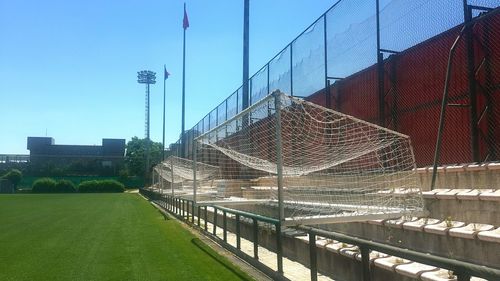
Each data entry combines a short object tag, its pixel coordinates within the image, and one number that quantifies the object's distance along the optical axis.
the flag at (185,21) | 36.25
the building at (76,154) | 101.19
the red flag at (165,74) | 54.63
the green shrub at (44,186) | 66.19
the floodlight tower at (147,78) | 82.67
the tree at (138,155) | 103.49
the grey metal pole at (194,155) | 14.54
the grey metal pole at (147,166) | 71.94
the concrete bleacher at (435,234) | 5.13
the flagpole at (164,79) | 53.47
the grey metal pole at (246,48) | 19.62
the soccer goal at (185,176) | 19.65
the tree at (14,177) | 73.19
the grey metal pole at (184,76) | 37.68
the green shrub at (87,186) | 68.18
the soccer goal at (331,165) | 7.37
